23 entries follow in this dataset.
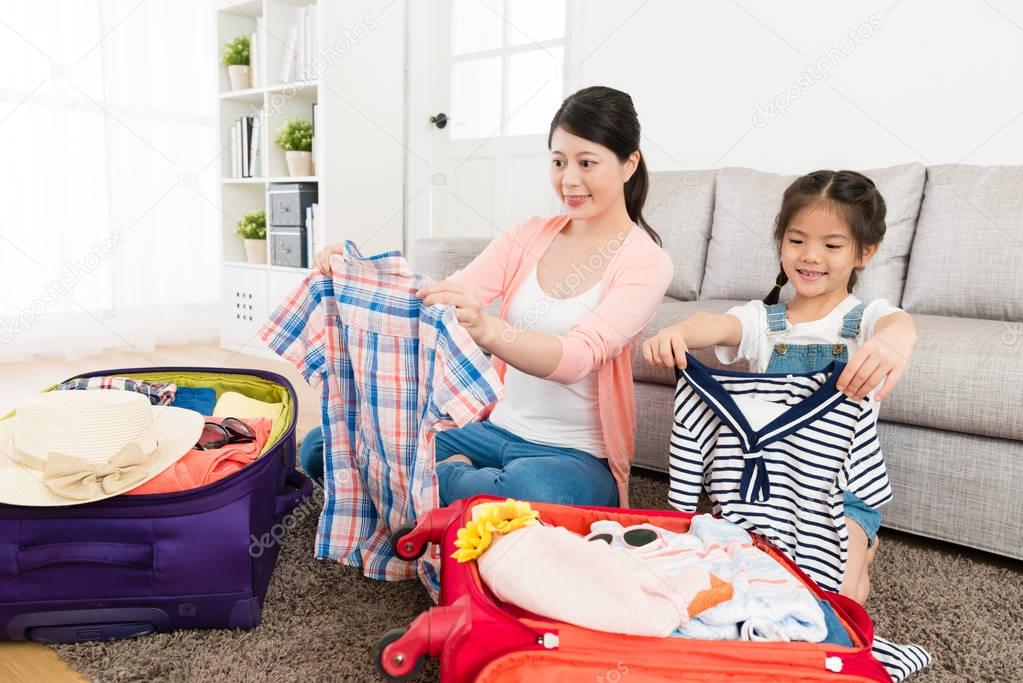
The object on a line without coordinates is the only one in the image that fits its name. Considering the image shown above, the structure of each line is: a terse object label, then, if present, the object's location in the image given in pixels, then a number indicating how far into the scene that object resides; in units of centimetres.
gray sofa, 143
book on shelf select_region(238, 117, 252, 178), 329
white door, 322
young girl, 118
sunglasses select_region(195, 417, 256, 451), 120
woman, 119
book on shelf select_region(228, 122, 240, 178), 334
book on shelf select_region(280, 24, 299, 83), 312
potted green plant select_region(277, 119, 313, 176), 310
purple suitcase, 100
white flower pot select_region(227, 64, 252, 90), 326
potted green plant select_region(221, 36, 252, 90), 326
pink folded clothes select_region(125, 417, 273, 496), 105
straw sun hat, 98
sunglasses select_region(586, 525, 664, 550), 90
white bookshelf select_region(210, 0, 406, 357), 304
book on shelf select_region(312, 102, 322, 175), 305
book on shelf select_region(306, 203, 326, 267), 307
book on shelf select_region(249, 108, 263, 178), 324
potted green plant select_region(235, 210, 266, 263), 332
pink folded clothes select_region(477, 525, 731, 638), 74
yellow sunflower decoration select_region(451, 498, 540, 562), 85
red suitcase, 71
